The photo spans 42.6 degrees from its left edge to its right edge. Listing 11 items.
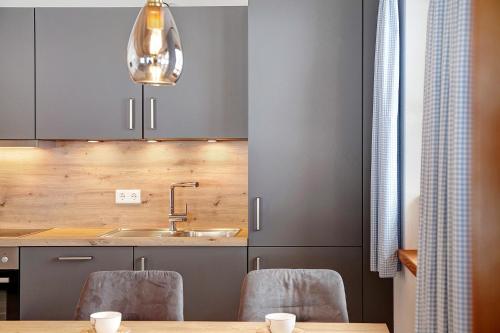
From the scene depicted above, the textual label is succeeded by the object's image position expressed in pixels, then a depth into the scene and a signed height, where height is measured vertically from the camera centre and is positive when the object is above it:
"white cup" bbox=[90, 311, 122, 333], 1.88 -0.50
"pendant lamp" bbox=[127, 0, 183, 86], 1.71 +0.29
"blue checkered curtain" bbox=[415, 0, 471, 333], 1.64 -0.06
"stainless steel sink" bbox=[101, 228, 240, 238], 3.90 -0.49
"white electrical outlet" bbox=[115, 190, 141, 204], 4.05 -0.28
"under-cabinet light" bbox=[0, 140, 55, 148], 3.77 +0.05
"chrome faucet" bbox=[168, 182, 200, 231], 3.93 -0.38
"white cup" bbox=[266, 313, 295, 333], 1.88 -0.50
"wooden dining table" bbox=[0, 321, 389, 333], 2.05 -0.57
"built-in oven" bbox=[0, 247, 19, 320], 3.48 -0.70
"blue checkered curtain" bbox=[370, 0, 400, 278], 3.10 +0.06
